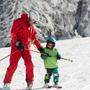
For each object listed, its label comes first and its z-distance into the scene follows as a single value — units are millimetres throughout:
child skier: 9938
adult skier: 9750
